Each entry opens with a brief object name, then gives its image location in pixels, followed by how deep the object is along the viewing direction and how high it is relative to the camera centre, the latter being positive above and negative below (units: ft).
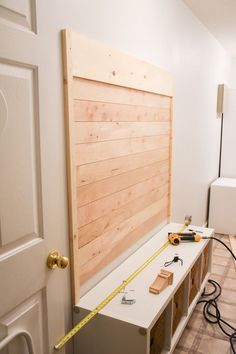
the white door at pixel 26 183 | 3.22 -0.66
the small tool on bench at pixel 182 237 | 7.88 -2.80
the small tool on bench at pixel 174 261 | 6.81 -2.94
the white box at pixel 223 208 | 13.92 -3.65
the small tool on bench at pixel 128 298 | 5.32 -2.94
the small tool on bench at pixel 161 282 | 5.65 -2.86
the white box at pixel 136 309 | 4.89 -2.97
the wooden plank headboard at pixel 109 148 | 5.05 -0.47
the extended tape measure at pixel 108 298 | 4.42 -2.93
